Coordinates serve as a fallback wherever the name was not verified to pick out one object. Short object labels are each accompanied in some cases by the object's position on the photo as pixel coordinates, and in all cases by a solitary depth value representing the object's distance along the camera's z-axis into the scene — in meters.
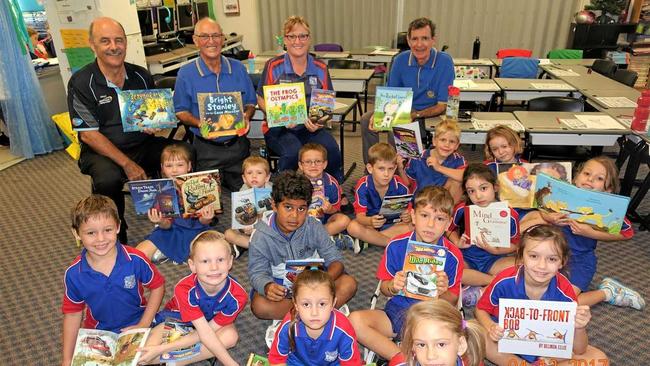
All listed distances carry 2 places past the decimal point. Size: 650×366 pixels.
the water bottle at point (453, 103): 3.99
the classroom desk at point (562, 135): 3.76
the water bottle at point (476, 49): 7.55
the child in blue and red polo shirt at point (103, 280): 2.27
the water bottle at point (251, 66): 5.72
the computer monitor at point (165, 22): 7.26
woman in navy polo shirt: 4.05
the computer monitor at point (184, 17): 7.79
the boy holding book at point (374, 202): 3.47
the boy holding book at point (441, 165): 3.60
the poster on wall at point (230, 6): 9.13
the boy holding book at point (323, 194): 3.54
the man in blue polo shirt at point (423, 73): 4.20
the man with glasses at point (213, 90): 3.98
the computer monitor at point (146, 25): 6.77
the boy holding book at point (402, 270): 2.38
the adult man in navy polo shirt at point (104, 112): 3.60
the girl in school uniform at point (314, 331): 1.97
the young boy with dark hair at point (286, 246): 2.54
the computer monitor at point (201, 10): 8.34
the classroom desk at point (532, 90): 5.02
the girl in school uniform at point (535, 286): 2.15
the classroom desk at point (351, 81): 5.82
